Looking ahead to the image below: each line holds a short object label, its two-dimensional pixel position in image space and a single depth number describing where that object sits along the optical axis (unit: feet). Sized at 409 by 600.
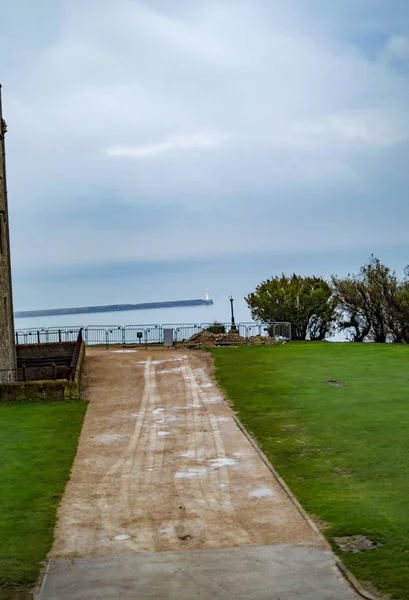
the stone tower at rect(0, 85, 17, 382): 108.99
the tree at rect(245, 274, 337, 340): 166.50
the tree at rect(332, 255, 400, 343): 165.07
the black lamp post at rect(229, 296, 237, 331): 184.47
